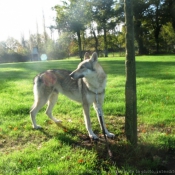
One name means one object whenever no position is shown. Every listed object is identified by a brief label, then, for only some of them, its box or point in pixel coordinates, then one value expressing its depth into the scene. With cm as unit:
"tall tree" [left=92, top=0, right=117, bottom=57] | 3919
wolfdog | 422
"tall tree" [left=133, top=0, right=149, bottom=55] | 3812
